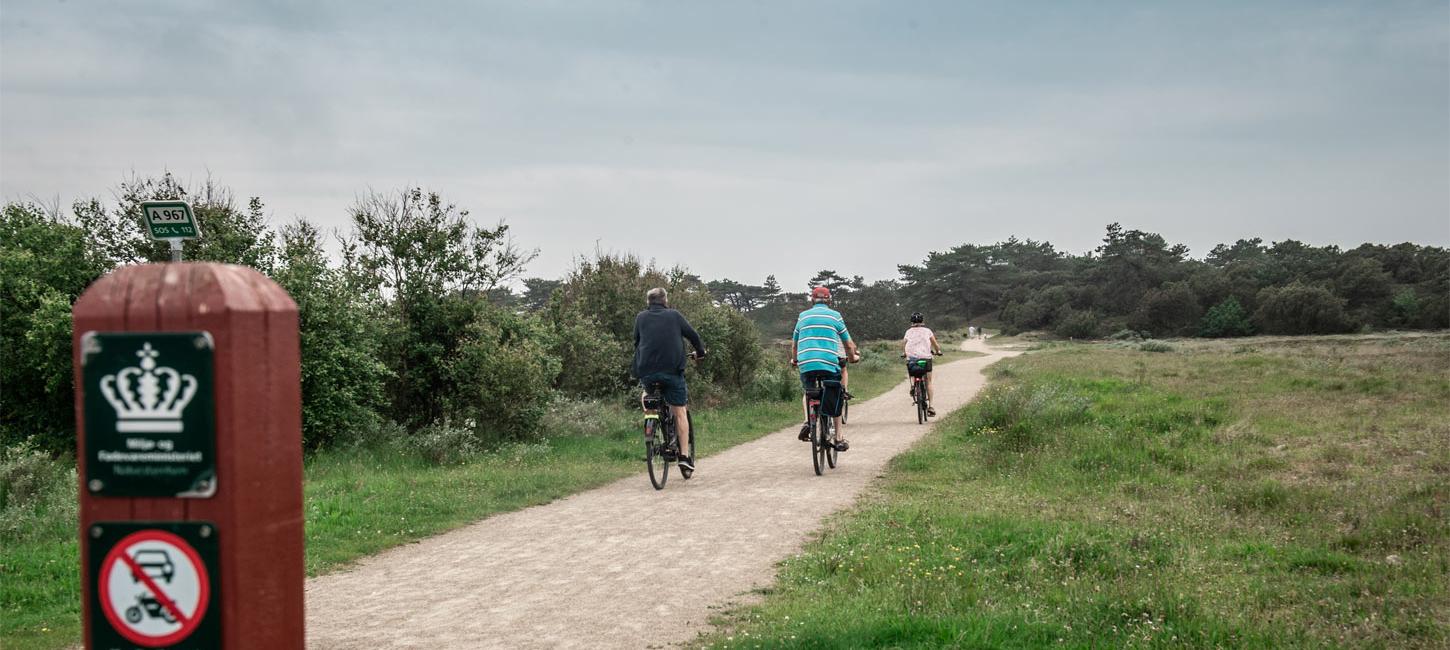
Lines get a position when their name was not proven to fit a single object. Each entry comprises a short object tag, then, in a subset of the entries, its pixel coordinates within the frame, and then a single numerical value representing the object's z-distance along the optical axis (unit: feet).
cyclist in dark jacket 37.04
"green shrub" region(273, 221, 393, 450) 46.78
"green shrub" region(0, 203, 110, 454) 45.42
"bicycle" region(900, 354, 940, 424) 61.00
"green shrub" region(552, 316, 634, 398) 68.54
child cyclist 61.26
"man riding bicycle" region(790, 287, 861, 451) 39.81
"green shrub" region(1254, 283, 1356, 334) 225.35
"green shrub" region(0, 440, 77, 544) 26.84
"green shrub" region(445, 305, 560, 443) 50.78
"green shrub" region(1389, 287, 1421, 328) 222.69
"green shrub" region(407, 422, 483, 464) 43.52
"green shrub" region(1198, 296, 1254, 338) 246.47
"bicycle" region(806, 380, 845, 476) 38.88
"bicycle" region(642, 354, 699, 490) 36.35
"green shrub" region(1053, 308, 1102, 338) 280.31
